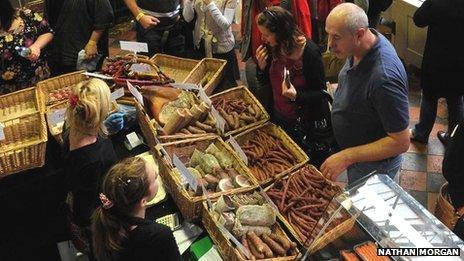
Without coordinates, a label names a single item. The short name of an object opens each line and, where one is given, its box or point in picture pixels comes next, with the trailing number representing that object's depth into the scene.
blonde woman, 2.94
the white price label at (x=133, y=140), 3.75
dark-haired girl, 2.40
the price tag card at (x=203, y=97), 3.89
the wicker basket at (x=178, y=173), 3.00
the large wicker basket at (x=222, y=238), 2.71
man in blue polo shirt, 2.80
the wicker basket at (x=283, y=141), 3.39
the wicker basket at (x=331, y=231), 2.48
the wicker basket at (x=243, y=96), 3.98
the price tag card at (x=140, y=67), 4.30
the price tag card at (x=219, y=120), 3.71
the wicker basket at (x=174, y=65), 4.62
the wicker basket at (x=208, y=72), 4.35
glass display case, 2.21
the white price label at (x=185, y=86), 4.00
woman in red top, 3.53
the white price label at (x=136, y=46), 4.41
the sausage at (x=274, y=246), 2.79
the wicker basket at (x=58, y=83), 4.12
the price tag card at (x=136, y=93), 3.87
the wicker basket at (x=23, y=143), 3.34
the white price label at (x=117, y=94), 4.00
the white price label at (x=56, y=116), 3.75
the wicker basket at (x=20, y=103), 3.94
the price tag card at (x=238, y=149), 3.47
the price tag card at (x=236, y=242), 2.72
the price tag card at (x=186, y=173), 2.99
